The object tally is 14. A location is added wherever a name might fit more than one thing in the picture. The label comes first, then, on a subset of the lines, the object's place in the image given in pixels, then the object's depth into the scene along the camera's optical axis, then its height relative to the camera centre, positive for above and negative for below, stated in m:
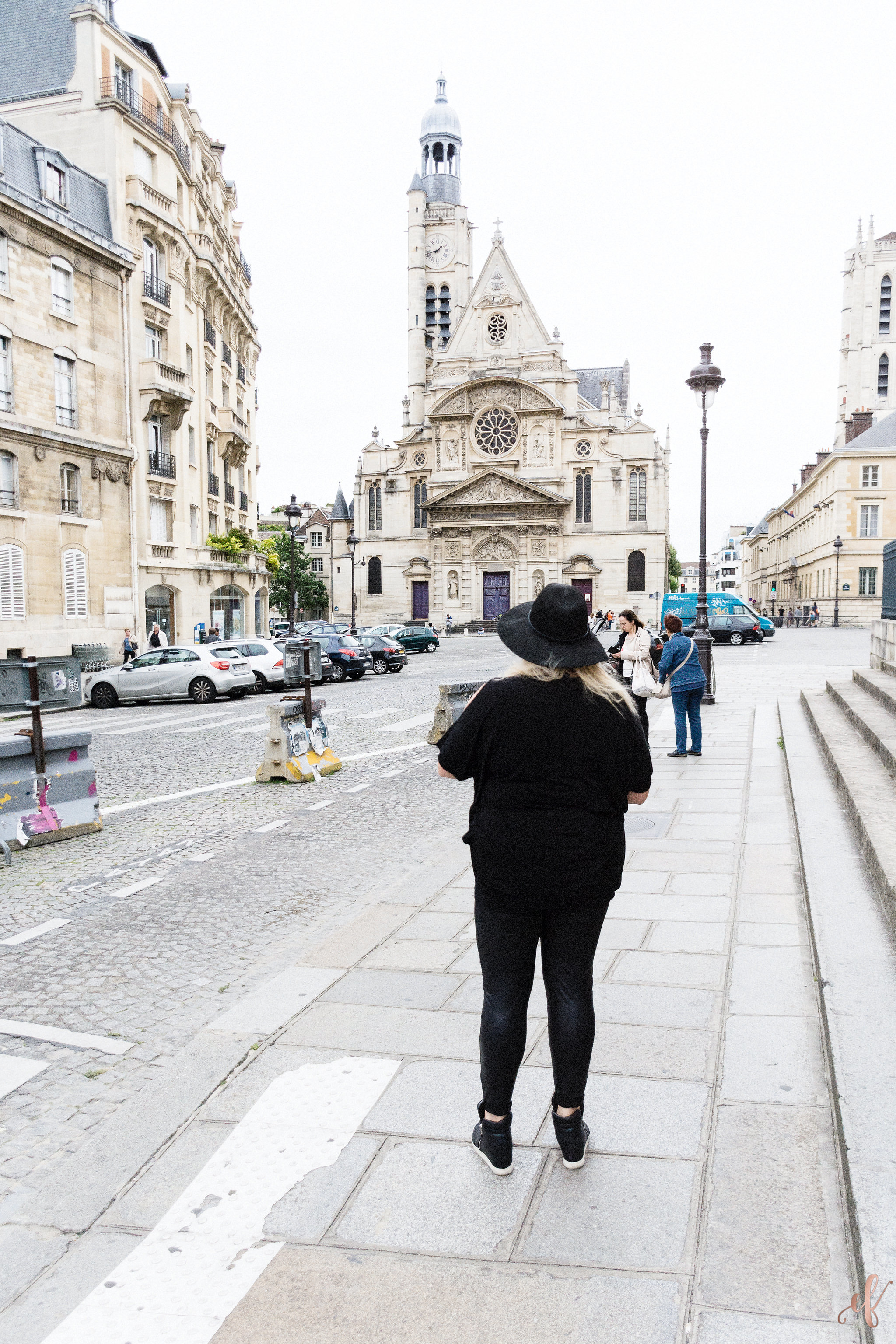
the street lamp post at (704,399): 15.88 +3.48
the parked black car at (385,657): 29.02 -1.47
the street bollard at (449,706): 12.43 -1.29
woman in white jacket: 10.29 -0.41
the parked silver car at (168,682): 21.06 -1.57
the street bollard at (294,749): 10.41 -1.55
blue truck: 42.18 -0.05
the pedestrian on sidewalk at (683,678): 10.59 -0.81
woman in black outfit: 2.78 -0.64
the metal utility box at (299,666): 10.58 -0.64
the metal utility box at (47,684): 7.78 -0.61
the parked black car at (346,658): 26.02 -1.34
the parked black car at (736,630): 39.84 -1.02
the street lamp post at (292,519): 33.22 +3.15
